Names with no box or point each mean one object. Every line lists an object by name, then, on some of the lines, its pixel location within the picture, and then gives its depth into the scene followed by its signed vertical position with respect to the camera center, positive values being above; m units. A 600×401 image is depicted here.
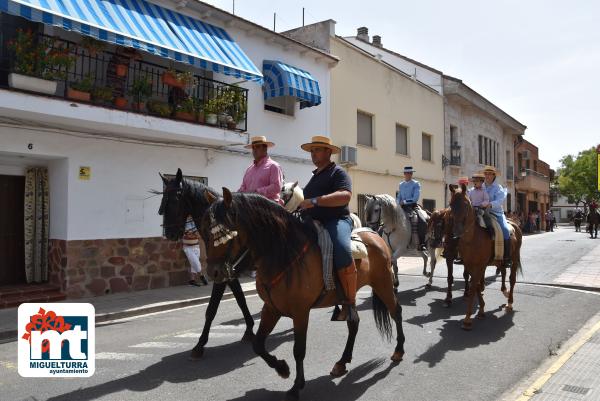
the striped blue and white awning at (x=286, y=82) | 12.77 +3.92
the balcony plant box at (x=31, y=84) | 7.62 +2.33
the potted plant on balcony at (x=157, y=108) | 9.84 +2.41
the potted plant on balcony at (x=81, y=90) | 8.36 +2.43
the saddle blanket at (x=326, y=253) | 4.12 -0.36
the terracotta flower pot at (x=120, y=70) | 9.52 +3.16
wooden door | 8.98 -0.32
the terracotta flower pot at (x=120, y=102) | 9.23 +2.37
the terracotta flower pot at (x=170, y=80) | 10.25 +3.16
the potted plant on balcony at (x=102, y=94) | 8.83 +2.44
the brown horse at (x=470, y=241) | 6.63 -0.41
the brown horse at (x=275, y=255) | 3.75 -0.36
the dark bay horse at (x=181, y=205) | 5.06 +0.12
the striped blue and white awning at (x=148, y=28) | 7.57 +3.76
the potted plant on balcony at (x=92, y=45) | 8.91 +3.48
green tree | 58.34 +4.83
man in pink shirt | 5.45 +0.50
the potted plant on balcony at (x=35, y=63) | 7.73 +2.77
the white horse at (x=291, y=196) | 6.39 +0.28
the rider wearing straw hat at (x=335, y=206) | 4.20 +0.08
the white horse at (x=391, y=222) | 9.10 -0.15
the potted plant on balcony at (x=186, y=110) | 10.21 +2.46
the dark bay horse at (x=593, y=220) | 26.95 -0.34
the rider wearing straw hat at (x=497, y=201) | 7.61 +0.24
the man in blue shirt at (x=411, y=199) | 9.80 +0.37
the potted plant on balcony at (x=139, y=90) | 9.64 +2.76
